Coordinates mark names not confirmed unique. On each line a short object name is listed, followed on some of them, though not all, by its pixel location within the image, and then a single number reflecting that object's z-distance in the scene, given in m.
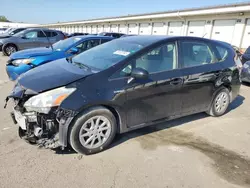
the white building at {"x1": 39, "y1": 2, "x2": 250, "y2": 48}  15.95
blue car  5.30
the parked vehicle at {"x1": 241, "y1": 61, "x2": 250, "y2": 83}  7.21
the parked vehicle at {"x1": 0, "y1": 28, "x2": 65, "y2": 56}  11.27
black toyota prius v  2.62
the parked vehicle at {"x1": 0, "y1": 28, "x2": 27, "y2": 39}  15.98
